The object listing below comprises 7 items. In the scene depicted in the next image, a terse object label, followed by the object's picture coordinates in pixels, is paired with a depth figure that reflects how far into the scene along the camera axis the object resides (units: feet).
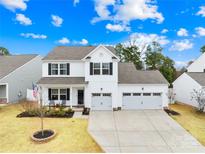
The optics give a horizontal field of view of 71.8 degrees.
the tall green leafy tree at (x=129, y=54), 93.51
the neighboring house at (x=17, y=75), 55.77
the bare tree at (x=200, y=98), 49.31
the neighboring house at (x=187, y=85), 54.23
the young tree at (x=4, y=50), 111.63
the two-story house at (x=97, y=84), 48.35
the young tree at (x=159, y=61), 85.33
